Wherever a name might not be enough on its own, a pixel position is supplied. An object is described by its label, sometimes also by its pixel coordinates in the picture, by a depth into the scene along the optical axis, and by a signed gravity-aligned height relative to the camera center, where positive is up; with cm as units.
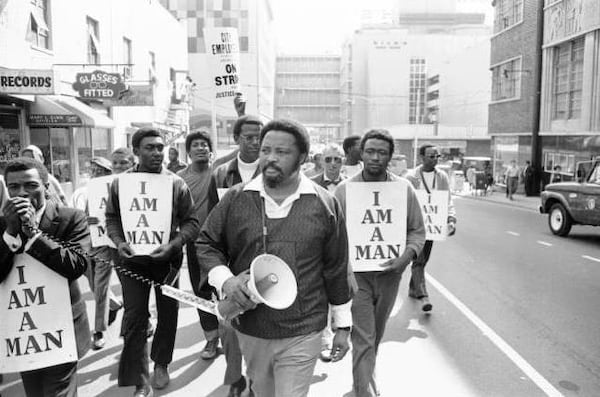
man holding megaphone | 267 -57
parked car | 1172 -146
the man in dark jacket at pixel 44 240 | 278 -55
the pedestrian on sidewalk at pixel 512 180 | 2428 -187
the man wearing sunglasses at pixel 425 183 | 634 -52
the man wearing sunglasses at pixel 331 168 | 580 -32
